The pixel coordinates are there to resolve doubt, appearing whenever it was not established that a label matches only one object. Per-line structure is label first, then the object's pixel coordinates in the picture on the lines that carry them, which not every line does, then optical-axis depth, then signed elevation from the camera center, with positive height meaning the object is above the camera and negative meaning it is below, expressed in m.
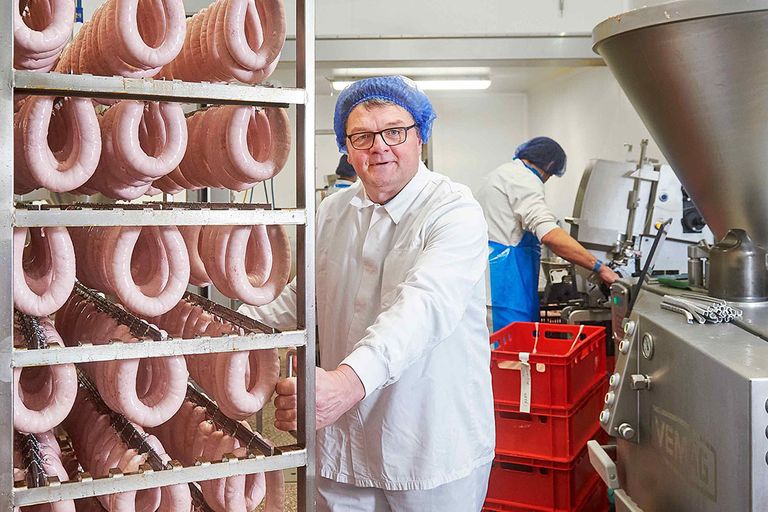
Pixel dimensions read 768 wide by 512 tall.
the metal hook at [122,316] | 1.28 -0.10
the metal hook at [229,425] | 1.22 -0.27
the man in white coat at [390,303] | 1.84 -0.15
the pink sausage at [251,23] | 1.13 +0.32
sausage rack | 1.00 +0.04
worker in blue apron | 4.24 +0.14
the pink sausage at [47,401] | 1.06 -0.19
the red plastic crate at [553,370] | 2.83 -0.41
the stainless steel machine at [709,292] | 1.51 -0.10
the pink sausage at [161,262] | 1.13 -0.02
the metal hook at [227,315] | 1.26 -0.10
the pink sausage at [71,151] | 1.07 +0.15
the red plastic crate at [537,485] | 2.91 -0.84
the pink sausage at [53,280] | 1.05 -0.03
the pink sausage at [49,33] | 1.03 +0.29
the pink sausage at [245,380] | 1.19 -0.18
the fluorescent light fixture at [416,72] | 6.60 +1.56
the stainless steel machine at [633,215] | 4.07 +0.20
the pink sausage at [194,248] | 1.37 +0.02
